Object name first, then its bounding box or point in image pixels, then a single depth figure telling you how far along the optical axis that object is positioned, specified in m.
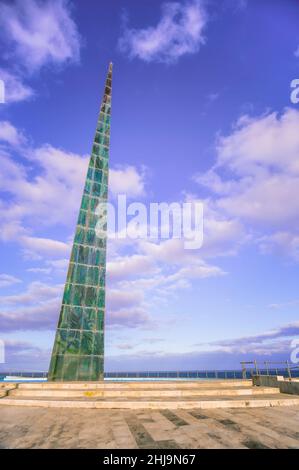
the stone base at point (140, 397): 8.12
